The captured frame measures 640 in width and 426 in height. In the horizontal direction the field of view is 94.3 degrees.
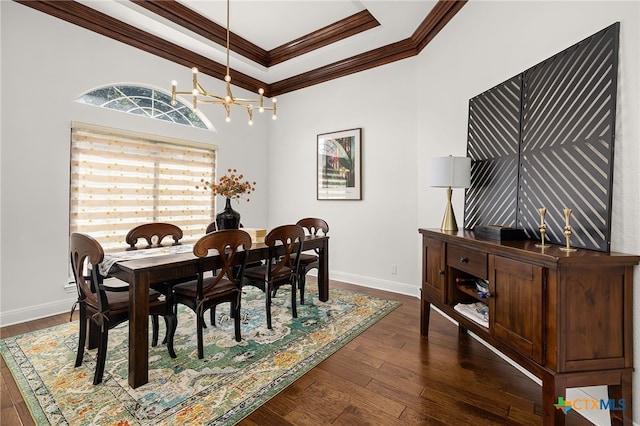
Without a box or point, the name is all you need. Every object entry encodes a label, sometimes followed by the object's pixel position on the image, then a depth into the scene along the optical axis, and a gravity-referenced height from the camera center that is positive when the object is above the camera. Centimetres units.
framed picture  441 +74
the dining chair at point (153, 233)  288 -23
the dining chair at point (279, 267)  278 -55
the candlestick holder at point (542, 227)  165 -7
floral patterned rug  168 -112
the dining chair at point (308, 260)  337 -55
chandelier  237 +104
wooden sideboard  136 -51
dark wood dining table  188 -47
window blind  331 +34
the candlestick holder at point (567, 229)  151 -7
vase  282 -6
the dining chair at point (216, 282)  218 -57
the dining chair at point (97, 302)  186 -62
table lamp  244 +35
